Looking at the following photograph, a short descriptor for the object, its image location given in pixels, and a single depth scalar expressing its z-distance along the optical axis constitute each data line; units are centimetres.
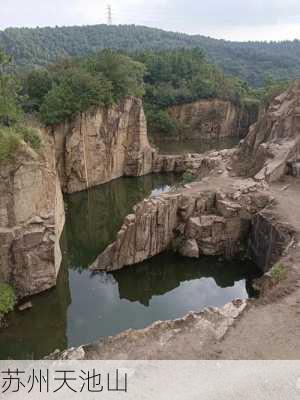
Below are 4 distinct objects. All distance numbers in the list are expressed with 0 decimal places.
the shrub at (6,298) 1226
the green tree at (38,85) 2697
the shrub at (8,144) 1276
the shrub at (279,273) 1175
